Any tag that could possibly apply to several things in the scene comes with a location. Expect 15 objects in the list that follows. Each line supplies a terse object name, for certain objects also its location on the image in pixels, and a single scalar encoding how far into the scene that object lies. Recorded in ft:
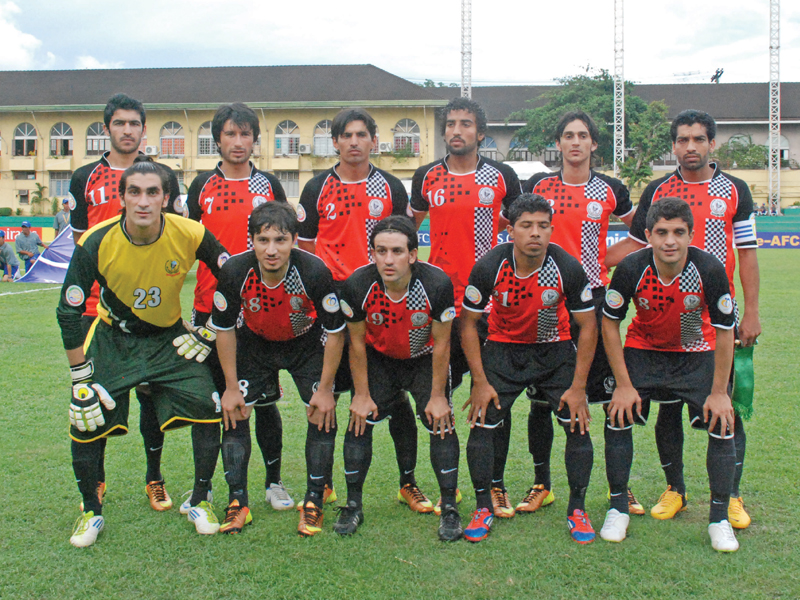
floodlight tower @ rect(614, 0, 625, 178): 123.24
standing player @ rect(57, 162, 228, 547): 12.99
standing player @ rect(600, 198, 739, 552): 12.75
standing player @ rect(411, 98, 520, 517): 15.15
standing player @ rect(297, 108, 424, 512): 14.94
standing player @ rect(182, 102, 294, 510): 15.16
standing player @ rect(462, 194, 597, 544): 13.10
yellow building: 138.31
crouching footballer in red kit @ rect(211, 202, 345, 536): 13.38
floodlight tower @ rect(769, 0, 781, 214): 130.21
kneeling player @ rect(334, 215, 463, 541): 13.26
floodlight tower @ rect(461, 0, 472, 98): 123.54
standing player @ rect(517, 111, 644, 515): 14.83
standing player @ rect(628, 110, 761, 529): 14.25
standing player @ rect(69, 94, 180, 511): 15.07
